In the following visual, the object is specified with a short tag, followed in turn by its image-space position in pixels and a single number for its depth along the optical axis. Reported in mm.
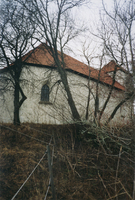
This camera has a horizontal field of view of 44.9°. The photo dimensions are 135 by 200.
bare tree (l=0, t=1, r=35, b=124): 7906
